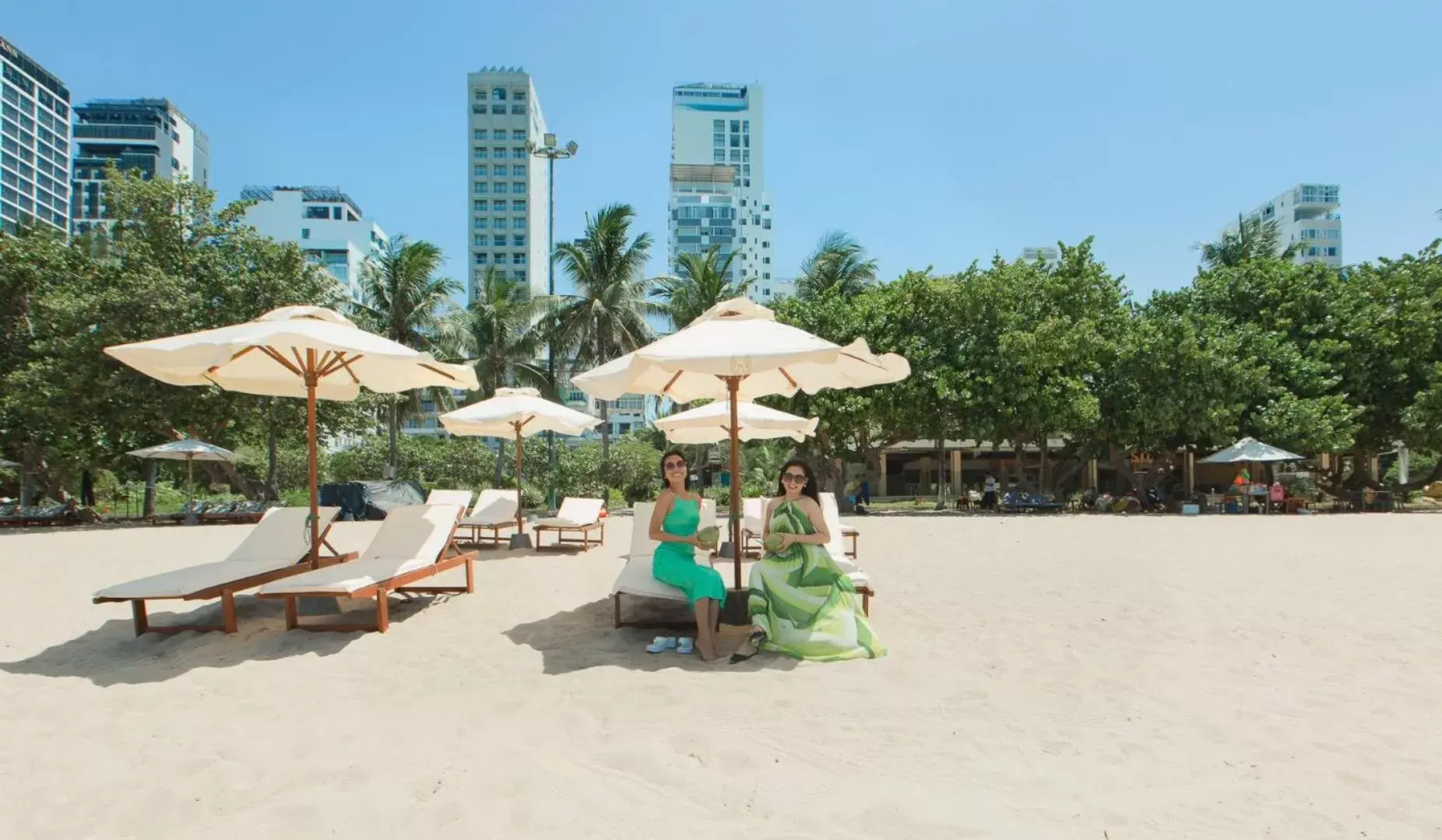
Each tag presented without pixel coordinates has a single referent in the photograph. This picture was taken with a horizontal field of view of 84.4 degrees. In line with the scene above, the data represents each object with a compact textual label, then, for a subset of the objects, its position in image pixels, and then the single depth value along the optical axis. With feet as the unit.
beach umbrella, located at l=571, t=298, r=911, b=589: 16.21
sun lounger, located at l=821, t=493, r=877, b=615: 19.58
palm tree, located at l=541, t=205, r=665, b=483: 81.41
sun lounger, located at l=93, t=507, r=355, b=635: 17.94
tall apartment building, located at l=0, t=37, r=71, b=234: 315.99
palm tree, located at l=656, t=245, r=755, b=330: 83.05
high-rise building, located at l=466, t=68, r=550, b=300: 343.26
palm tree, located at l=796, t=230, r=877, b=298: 91.97
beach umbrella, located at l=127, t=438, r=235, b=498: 56.65
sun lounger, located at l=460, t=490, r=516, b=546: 38.47
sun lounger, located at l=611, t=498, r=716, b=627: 17.62
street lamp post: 79.05
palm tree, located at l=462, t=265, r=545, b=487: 86.48
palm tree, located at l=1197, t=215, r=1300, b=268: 99.30
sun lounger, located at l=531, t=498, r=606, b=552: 37.42
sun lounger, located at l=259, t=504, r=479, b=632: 18.04
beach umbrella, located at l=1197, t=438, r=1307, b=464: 65.92
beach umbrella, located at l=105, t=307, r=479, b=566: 17.74
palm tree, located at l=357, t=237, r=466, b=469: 79.56
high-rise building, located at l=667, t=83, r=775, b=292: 398.62
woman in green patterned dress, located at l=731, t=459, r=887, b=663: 16.29
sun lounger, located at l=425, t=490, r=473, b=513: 38.37
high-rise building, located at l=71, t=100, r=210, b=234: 332.60
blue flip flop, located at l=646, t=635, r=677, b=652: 16.80
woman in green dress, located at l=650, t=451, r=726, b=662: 16.84
